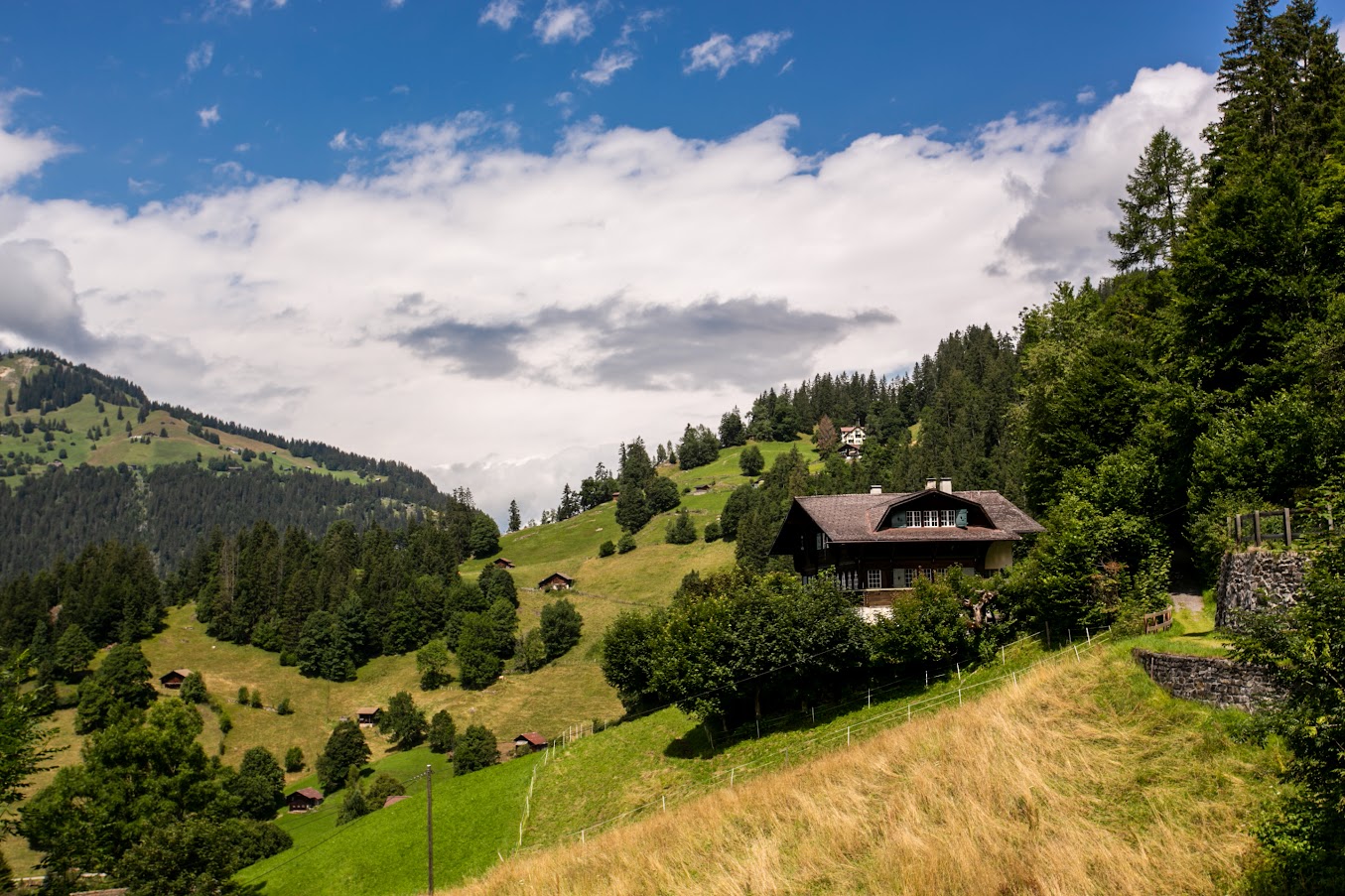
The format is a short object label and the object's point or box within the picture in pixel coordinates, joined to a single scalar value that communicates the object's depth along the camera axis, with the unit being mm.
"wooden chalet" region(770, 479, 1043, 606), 49344
